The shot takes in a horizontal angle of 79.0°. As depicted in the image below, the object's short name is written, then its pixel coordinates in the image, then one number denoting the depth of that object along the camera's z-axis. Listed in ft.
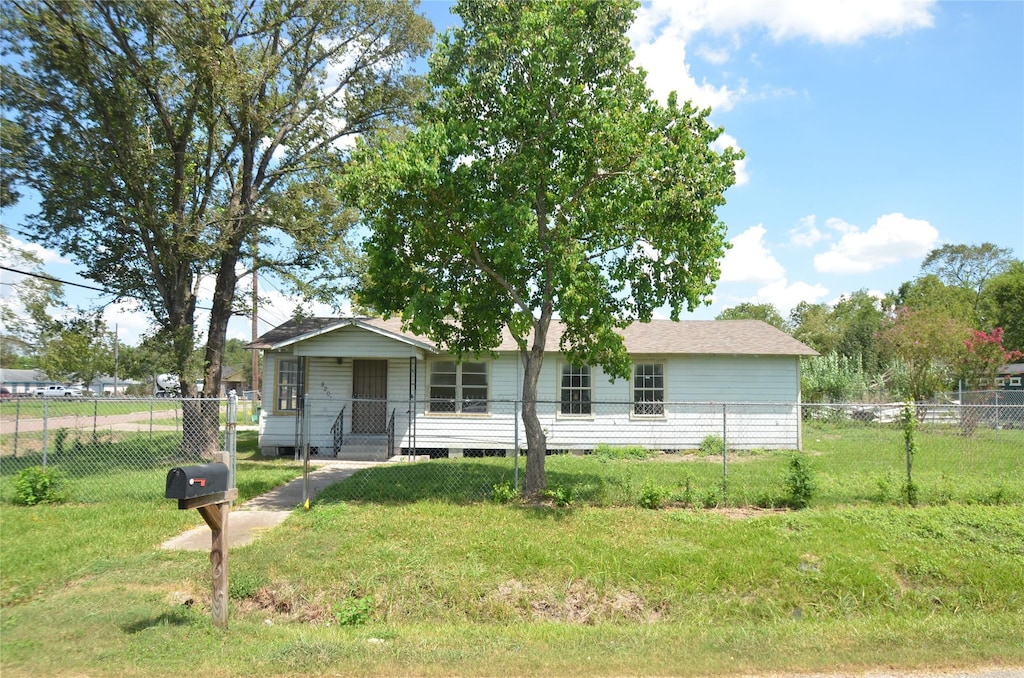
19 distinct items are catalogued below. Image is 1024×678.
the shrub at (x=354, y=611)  19.54
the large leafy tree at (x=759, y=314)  214.90
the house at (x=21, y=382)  230.77
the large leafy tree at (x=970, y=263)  187.62
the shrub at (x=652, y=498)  30.09
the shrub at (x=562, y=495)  29.94
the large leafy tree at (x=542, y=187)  30.17
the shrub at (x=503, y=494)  31.07
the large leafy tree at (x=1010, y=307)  135.74
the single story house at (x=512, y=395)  54.34
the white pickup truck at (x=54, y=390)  205.01
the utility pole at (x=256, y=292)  52.60
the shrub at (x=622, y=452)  51.44
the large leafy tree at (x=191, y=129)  42.39
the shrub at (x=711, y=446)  53.67
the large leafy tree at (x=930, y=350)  78.64
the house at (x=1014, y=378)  115.83
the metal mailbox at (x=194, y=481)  16.48
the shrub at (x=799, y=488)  30.42
